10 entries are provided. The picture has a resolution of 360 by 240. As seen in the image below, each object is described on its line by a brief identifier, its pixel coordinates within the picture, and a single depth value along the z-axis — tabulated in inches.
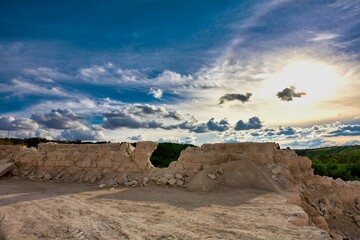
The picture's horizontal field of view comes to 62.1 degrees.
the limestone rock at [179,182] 502.5
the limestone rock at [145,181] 527.7
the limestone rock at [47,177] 620.0
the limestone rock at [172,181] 507.7
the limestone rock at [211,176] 479.6
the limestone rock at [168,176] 521.3
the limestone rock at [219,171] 487.5
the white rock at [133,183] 532.1
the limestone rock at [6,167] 649.0
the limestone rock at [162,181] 513.3
